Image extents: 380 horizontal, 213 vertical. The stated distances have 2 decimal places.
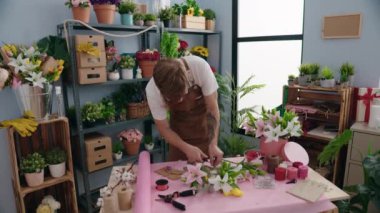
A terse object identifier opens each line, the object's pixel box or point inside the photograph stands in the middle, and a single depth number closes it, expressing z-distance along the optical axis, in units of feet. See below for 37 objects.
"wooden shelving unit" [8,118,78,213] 6.71
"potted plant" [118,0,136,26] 8.42
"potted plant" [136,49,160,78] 8.89
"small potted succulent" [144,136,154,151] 9.73
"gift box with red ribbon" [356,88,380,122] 7.64
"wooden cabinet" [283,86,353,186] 7.95
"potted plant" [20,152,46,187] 6.77
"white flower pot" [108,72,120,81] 8.30
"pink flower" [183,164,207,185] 4.39
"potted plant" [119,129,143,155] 9.06
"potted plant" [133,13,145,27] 8.83
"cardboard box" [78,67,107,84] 7.47
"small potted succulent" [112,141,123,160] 8.86
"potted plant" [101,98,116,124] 8.38
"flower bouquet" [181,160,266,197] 4.25
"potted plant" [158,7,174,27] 9.84
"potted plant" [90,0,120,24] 7.85
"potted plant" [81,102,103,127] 8.01
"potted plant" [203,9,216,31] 11.08
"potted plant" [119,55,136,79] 8.55
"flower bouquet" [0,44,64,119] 6.29
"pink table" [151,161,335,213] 3.92
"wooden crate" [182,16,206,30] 10.17
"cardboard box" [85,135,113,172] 8.04
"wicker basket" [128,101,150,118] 9.04
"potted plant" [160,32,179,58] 9.28
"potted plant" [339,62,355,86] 7.96
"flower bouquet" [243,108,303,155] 4.92
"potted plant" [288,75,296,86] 8.89
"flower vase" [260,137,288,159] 5.21
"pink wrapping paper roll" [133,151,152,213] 3.72
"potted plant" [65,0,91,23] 7.41
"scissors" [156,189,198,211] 3.92
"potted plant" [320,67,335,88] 8.07
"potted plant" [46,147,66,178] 7.17
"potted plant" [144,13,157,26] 9.06
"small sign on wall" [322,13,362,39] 8.05
